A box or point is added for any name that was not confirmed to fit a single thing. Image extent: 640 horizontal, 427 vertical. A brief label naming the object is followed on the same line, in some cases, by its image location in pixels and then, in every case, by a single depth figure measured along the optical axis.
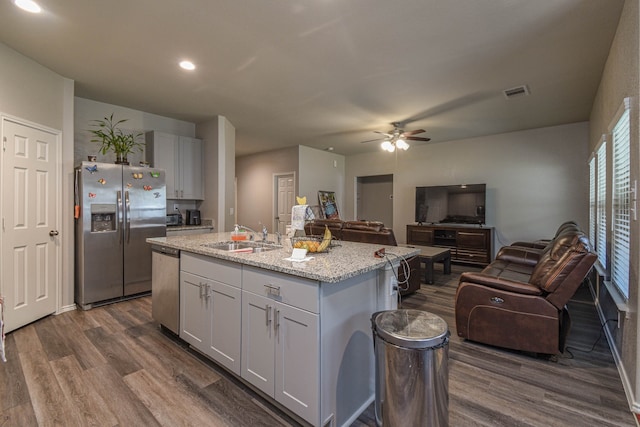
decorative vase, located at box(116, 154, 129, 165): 3.85
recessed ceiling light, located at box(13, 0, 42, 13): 2.20
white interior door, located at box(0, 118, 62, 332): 2.80
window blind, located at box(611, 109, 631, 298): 2.18
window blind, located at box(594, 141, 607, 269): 3.14
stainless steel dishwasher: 2.60
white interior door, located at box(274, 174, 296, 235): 7.17
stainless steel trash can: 1.40
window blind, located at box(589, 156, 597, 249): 3.97
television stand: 5.66
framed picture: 7.52
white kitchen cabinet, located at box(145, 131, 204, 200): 4.54
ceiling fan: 4.92
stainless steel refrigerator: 3.49
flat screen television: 5.95
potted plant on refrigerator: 3.89
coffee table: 4.33
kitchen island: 1.56
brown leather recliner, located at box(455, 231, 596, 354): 2.27
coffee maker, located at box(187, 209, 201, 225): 5.00
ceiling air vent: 3.68
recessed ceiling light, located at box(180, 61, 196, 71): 3.04
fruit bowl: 2.04
